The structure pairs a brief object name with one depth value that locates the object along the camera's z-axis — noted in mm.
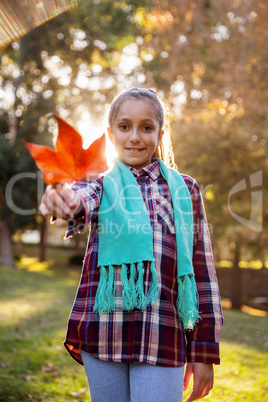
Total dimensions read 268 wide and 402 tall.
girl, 1568
